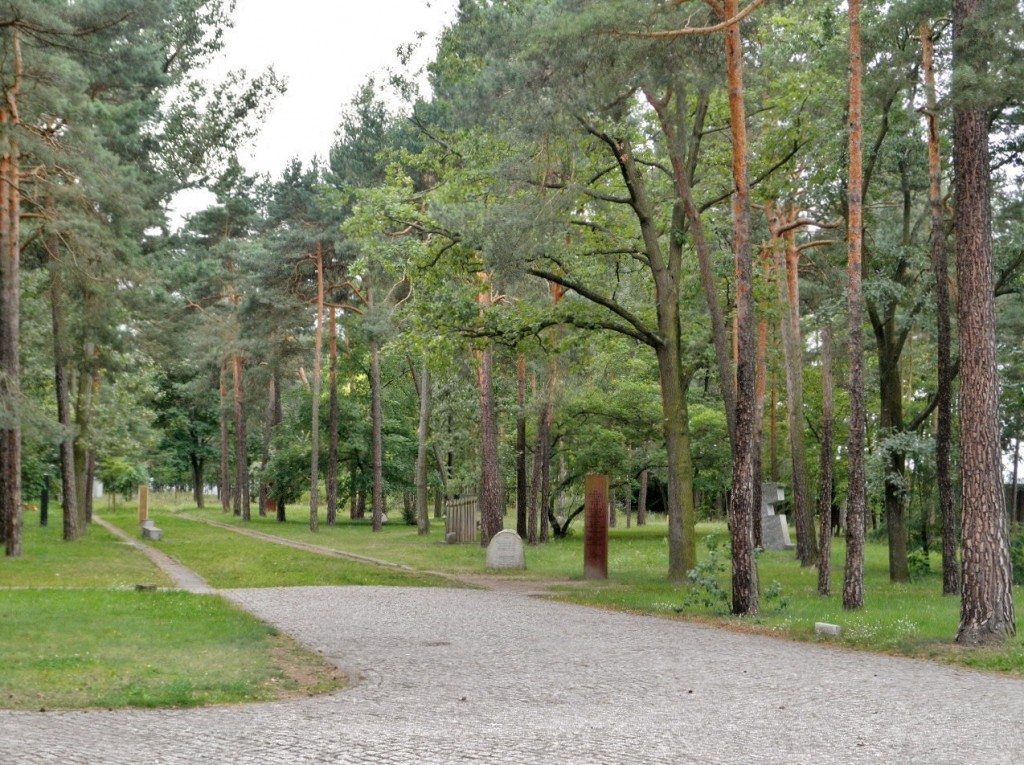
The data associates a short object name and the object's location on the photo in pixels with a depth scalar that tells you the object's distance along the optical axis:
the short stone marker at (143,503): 40.72
